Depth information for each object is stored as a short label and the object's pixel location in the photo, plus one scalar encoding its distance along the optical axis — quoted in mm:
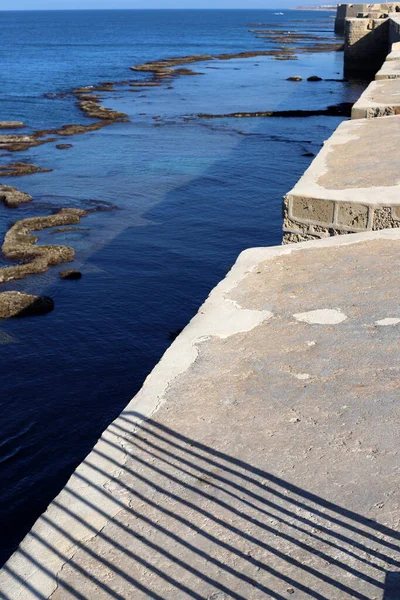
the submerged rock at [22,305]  11648
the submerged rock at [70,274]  13280
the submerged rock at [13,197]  17875
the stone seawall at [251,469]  3645
